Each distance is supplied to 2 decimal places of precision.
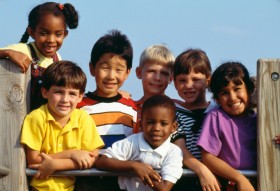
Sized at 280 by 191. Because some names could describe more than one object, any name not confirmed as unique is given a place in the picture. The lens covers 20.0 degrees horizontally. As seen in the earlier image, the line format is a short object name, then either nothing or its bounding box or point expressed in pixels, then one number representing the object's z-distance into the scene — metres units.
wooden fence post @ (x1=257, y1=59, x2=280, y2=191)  5.45
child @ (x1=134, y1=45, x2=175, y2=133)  7.84
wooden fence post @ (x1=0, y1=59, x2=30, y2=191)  5.65
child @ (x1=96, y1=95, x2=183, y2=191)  5.52
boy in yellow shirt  5.71
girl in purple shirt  5.79
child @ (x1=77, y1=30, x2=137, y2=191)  6.74
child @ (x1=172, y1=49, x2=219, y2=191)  6.61
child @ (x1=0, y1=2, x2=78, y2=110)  7.40
